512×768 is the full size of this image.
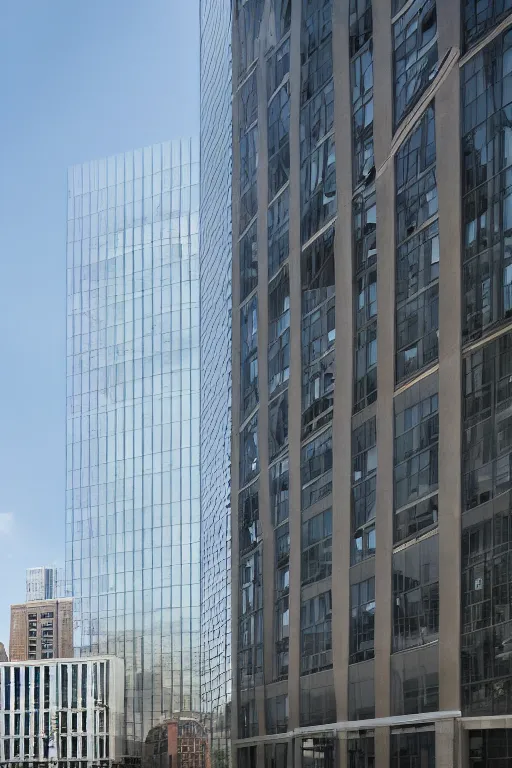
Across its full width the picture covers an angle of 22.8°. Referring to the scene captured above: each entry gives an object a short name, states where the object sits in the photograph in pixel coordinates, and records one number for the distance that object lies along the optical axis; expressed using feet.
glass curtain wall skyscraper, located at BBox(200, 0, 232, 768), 312.29
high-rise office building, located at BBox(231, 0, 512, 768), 144.97
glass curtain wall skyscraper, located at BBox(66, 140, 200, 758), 460.14
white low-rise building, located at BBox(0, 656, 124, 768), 487.61
